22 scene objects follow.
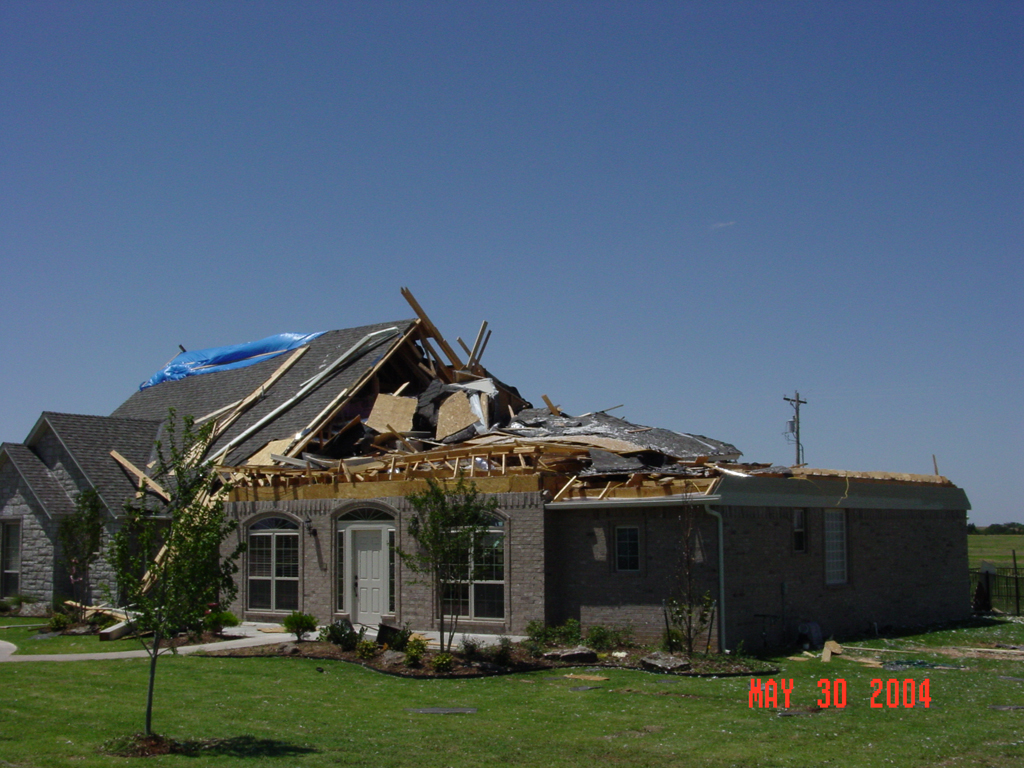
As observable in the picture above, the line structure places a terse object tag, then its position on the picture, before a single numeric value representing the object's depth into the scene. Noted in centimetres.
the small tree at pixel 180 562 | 1143
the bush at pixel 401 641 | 1828
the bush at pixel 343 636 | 1872
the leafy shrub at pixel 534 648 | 1816
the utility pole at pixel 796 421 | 4977
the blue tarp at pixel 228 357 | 3525
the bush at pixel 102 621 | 2286
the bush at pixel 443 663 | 1694
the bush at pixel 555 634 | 1923
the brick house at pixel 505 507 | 1905
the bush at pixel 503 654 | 1750
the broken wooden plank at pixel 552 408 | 2815
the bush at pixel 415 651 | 1744
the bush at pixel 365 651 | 1808
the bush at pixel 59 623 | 2253
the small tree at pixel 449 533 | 1792
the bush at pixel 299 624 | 2005
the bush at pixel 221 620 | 1994
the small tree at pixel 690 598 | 1805
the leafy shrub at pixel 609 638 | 1877
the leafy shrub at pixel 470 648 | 1795
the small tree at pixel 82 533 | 2388
